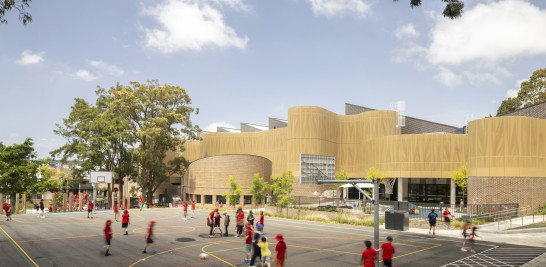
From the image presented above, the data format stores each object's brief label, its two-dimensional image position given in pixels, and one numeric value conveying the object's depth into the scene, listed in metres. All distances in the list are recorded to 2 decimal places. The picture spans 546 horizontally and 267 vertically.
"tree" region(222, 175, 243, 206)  49.09
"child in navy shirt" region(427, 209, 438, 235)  26.58
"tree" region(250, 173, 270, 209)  47.79
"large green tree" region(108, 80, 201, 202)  58.16
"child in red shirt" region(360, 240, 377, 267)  12.19
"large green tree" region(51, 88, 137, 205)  56.84
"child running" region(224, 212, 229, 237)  25.04
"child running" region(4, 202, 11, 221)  32.50
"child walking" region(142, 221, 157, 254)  19.06
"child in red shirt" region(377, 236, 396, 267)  13.55
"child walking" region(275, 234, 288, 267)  13.76
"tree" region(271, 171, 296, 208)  41.66
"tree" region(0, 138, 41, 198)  54.94
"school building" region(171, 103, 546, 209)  39.41
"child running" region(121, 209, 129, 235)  24.22
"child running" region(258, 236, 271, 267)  14.77
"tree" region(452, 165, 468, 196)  49.36
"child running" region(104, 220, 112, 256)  18.40
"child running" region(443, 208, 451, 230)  29.75
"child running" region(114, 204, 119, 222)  32.67
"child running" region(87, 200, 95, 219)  36.53
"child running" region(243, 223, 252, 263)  17.14
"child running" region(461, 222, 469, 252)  20.72
